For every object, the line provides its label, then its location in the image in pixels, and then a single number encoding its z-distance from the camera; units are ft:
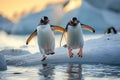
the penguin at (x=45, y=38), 47.80
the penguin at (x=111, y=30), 81.31
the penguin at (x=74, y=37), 47.36
